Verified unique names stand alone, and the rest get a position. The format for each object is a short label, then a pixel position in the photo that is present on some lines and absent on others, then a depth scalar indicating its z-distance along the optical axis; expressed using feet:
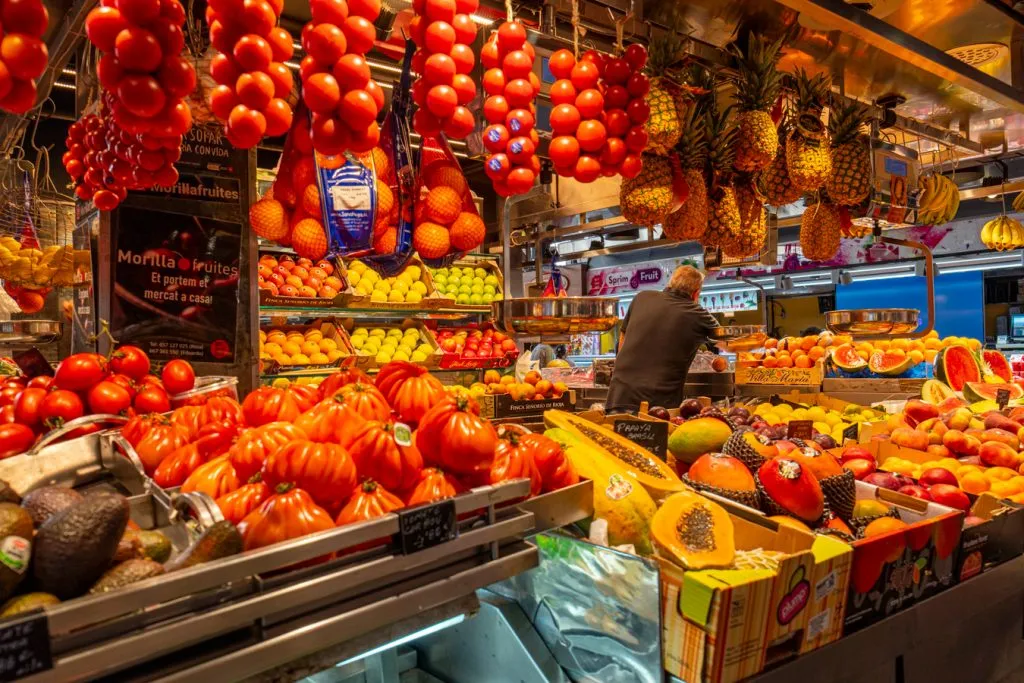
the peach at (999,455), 8.45
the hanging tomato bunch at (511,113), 7.07
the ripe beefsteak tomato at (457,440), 4.58
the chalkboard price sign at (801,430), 9.65
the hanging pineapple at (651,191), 9.81
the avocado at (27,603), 2.91
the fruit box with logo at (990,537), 6.57
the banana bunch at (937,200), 17.04
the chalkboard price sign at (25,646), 2.50
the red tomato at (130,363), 6.55
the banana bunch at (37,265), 12.23
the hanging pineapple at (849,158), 12.78
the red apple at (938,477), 7.63
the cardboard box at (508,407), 9.33
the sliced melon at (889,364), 15.98
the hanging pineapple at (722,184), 10.69
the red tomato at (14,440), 5.23
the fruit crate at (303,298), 17.42
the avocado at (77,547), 3.05
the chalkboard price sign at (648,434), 7.22
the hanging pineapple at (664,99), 9.22
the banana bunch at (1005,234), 25.40
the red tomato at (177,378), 6.85
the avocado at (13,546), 2.98
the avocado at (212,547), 3.21
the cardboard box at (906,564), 5.41
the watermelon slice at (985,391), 13.28
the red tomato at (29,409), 5.71
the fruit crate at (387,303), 18.88
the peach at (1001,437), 9.02
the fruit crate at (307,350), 17.43
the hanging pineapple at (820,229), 13.64
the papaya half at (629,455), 5.55
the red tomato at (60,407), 5.69
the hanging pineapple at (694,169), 10.30
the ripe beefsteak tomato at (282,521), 3.60
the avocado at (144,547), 3.34
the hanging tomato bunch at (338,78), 5.31
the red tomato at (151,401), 6.27
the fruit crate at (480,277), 21.43
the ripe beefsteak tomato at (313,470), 3.93
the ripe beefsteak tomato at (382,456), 4.27
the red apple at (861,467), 7.73
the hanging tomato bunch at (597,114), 7.86
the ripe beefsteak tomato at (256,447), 4.26
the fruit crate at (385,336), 18.98
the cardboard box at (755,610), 4.32
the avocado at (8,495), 3.69
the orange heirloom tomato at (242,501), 3.85
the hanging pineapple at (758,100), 10.41
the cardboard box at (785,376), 16.98
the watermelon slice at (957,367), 14.80
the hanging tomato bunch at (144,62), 4.53
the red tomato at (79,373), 6.03
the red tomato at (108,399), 5.99
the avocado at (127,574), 3.05
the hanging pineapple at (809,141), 11.42
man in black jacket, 15.84
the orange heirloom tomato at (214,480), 4.18
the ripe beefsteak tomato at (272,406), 5.28
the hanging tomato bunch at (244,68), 4.90
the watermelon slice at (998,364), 16.84
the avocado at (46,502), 3.53
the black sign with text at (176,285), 8.27
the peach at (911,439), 9.56
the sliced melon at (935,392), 13.83
